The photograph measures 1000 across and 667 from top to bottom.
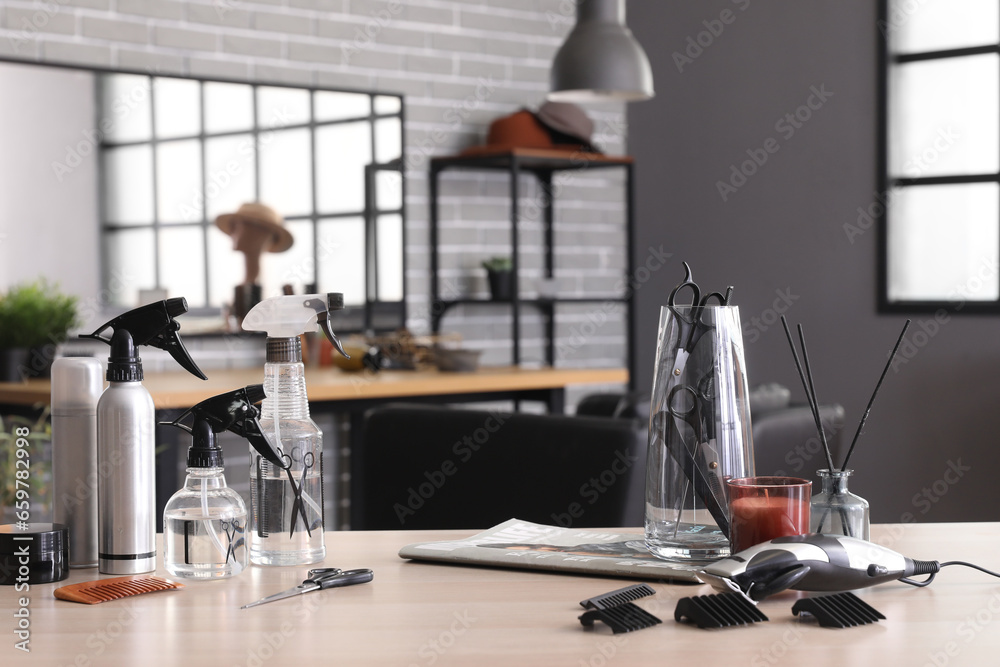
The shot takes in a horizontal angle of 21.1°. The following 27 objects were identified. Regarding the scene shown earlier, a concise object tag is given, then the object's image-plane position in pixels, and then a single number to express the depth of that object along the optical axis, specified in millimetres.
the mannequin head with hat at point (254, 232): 6831
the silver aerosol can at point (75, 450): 2520
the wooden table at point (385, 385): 5179
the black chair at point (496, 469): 3859
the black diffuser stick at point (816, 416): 2484
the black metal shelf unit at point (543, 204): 7510
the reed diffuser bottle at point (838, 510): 2509
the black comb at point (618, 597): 2364
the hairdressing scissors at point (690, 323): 2530
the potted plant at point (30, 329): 5510
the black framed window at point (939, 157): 7677
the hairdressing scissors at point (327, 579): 2440
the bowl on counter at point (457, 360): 6517
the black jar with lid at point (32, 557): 2491
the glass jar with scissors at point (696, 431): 2512
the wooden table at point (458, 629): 2257
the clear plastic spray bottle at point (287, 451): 2524
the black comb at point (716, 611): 2325
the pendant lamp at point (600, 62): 6366
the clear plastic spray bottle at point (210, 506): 2477
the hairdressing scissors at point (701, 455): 2511
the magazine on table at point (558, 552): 2504
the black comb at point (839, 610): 2333
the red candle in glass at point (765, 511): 2458
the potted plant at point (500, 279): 7757
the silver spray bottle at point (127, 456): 2500
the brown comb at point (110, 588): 2428
